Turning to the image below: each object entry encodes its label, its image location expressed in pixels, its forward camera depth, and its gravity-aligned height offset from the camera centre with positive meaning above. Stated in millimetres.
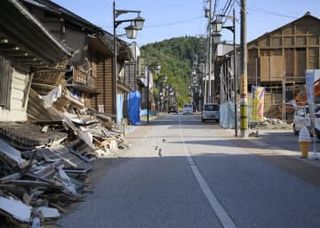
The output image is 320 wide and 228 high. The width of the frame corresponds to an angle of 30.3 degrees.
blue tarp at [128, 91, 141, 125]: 54531 -644
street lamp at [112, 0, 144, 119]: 26828 +3474
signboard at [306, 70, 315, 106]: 21453 +501
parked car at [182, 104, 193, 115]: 112812 -1701
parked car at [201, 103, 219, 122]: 57625 -1067
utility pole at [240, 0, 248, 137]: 32656 +1730
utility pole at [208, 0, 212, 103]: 76812 +4829
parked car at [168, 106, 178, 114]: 141062 -1917
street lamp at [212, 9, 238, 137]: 33625 +4265
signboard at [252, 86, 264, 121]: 43188 -227
